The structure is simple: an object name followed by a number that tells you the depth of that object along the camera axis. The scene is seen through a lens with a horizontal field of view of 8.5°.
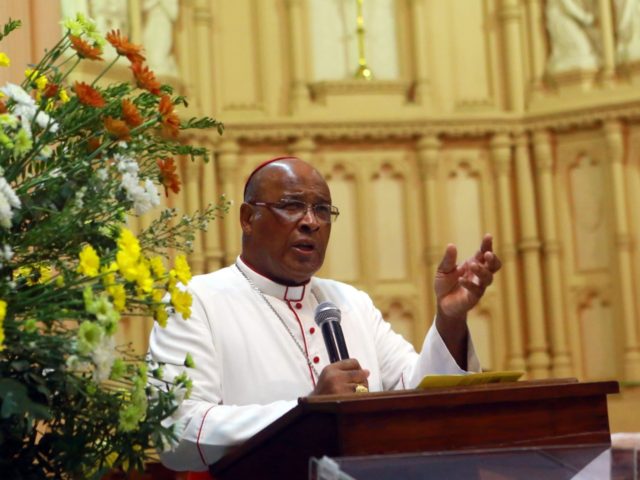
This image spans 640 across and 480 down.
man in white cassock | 7.02
